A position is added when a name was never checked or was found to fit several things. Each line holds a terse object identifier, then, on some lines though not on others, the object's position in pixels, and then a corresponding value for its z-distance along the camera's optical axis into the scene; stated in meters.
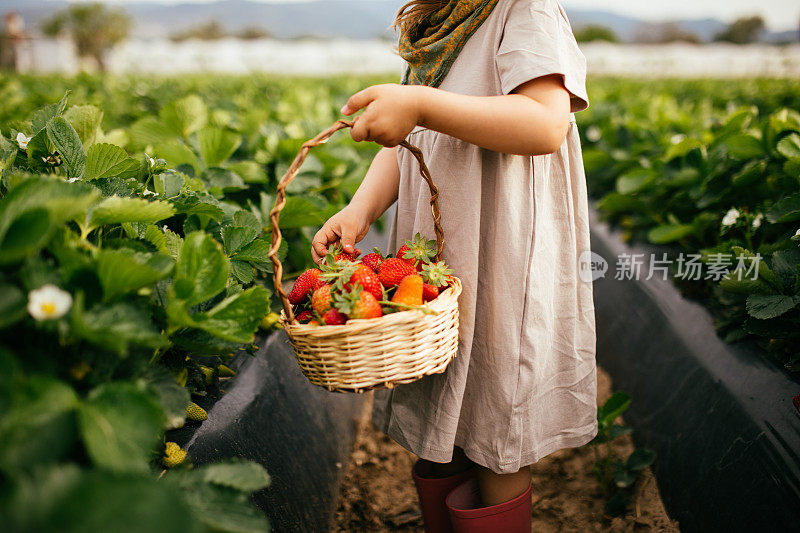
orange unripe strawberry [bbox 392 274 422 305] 1.05
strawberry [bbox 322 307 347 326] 1.02
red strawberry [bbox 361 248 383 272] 1.21
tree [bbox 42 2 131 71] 40.06
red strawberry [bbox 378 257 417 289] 1.14
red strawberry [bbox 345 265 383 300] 1.08
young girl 1.07
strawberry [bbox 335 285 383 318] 1.00
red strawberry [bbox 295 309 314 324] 1.11
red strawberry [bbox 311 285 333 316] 1.07
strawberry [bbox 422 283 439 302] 1.11
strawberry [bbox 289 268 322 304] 1.18
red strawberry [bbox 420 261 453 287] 1.12
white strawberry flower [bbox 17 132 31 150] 1.23
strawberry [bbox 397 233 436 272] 1.18
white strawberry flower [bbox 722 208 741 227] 1.97
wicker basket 0.95
